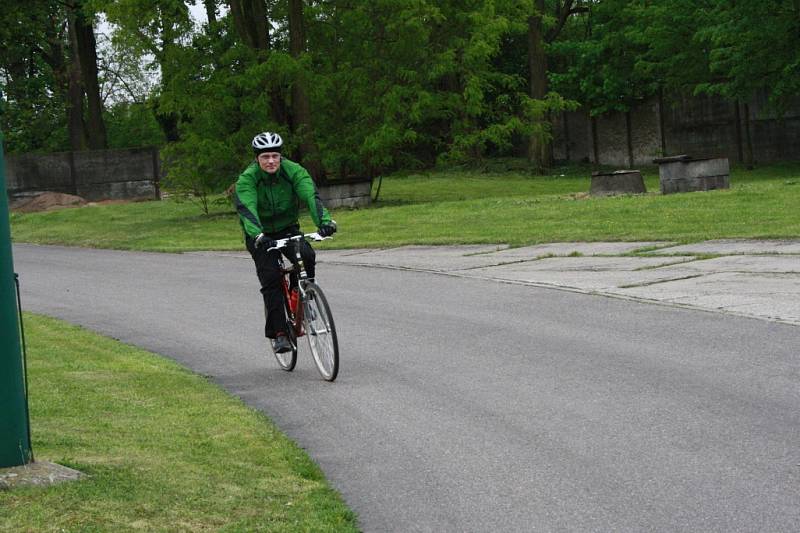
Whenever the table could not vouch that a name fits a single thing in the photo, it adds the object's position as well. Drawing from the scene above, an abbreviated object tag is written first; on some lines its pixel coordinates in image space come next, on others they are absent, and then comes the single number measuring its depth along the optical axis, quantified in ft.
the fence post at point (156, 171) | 142.20
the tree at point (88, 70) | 154.51
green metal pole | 20.42
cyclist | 32.12
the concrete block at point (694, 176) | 86.48
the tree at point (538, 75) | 152.25
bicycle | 32.30
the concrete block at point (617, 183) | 90.07
